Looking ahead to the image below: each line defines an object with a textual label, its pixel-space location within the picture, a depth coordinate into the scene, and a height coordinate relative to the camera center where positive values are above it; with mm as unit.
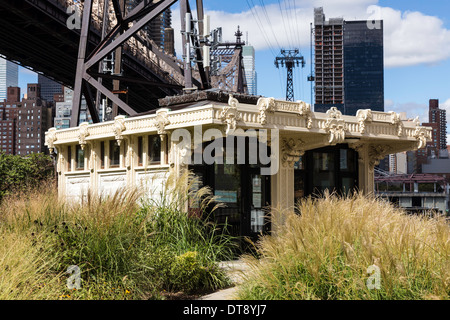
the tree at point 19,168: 43531 +727
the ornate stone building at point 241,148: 14250 +811
